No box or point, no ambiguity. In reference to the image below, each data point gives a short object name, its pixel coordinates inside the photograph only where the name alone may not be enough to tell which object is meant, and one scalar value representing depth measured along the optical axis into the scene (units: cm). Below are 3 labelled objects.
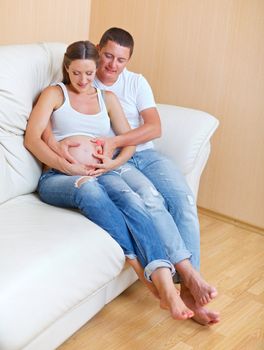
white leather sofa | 180
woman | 220
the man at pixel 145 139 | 243
